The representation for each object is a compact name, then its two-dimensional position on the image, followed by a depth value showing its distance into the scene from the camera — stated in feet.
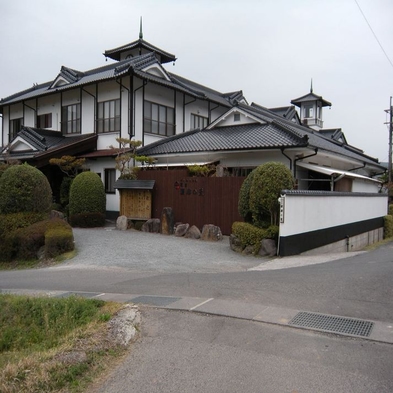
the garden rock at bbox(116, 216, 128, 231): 56.59
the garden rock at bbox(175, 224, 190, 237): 50.98
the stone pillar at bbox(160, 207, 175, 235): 52.37
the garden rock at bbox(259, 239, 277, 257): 38.24
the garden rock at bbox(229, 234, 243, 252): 40.65
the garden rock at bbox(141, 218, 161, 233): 53.67
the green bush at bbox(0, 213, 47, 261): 43.68
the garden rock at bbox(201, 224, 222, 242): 47.91
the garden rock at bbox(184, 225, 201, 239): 49.37
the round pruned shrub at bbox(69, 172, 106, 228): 59.31
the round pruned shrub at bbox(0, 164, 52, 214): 46.18
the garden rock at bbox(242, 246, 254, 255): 39.48
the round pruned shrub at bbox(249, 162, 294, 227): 38.50
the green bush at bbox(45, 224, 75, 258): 41.06
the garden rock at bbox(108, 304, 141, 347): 15.62
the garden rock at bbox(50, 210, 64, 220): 58.01
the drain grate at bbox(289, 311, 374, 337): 16.26
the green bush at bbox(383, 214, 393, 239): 72.90
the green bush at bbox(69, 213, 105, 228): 59.16
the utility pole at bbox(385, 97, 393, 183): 117.78
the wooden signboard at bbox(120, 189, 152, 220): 56.42
